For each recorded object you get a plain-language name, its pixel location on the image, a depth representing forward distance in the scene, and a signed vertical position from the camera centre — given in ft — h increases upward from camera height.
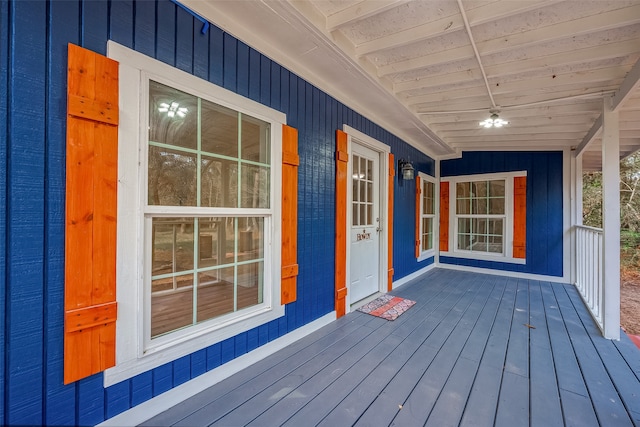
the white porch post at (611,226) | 8.51 -0.28
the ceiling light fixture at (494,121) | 11.07 +3.79
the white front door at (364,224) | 11.12 -0.38
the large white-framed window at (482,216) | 16.69 -0.01
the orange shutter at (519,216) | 16.24 +0.02
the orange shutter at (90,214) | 4.19 -0.01
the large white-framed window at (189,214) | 4.78 +0.00
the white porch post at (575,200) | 15.02 +0.87
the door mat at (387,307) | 10.17 -3.58
